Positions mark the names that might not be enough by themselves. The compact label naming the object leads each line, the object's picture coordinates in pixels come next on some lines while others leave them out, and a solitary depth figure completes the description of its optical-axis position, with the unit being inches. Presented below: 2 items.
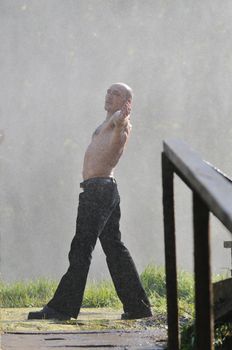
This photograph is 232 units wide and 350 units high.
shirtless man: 596.4
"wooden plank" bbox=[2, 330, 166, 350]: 438.9
